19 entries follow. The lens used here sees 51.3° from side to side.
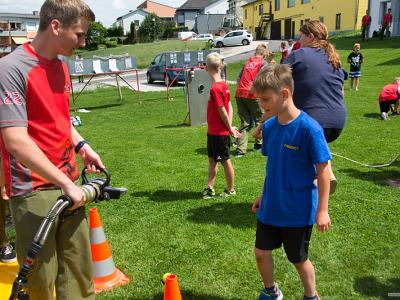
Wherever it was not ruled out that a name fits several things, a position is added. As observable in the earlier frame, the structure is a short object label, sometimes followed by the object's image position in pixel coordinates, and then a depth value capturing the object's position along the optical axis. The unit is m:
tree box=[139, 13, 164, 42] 75.75
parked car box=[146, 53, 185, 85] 22.69
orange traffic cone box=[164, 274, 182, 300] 2.72
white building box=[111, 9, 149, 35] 99.44
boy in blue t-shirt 2.68
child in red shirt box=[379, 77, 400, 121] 10.34
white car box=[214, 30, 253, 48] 45.19
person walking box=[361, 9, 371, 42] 30.66
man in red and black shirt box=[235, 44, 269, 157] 7.74
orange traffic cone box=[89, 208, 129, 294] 3.63
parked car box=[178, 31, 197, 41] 52.08
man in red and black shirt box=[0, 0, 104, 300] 2.18
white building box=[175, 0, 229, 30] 91.62
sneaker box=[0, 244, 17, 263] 4.08
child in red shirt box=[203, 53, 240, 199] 5.22
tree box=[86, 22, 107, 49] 67.00
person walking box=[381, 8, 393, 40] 29.39
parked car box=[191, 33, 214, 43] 53.44
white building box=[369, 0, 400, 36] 31.16
